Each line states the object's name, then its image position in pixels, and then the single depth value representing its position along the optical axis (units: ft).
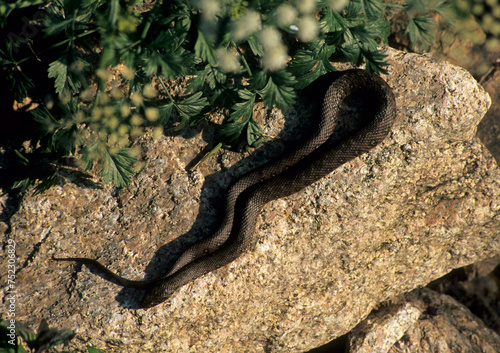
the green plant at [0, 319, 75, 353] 24.23
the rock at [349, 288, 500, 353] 30.48
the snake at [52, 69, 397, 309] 26.86
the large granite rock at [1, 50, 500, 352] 26.89
